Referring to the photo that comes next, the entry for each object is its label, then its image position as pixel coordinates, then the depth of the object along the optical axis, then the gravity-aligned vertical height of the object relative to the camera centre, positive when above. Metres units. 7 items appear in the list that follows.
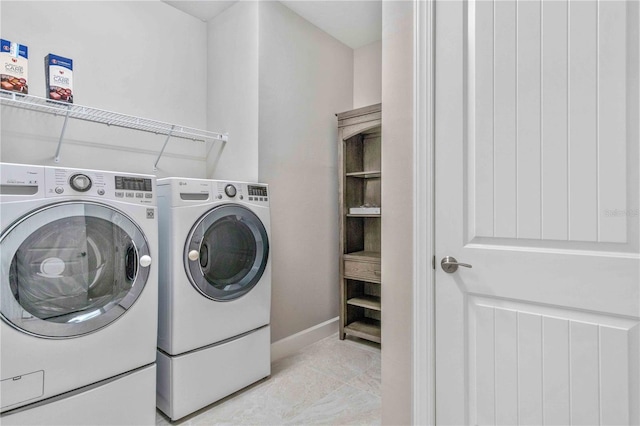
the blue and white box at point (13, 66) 1.52 +0.70
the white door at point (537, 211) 0.97 -0.01
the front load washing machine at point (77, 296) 1.20 -0.34
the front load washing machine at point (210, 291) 1.64 -0.43
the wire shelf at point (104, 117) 1.65 +0.57
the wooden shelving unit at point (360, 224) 2.56 -0.12
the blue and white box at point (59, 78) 1.66 +0.70
